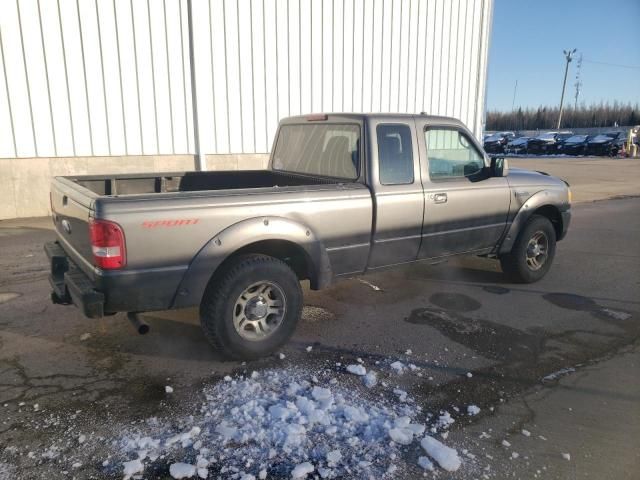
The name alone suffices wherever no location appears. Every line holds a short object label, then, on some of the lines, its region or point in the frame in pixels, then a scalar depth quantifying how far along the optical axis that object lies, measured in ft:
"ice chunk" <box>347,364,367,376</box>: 11.68
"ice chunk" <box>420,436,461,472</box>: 8.47
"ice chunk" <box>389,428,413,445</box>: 9.08
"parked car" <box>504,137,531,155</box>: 133.90
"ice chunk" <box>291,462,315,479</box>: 8.13
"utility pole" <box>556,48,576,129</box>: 184.96
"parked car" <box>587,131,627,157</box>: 112.98
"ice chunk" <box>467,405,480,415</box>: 10.16
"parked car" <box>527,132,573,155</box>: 128.57
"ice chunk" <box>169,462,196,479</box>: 8.09
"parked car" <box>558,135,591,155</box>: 120.26
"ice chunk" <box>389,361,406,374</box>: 11.90
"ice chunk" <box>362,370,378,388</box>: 11.14
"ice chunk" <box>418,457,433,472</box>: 8.42
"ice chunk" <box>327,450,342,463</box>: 8.49
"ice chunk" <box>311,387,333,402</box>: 10.39
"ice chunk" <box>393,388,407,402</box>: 10.55
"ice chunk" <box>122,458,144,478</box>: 8.16
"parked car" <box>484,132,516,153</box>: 137.43
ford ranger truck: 10.52
